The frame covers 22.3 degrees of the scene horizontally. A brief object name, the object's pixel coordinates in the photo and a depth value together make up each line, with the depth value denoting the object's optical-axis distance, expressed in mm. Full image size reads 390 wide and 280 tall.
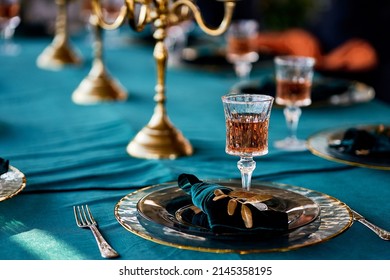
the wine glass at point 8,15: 2624
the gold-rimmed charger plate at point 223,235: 1294
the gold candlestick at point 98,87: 2244
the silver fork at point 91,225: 1307
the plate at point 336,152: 1641
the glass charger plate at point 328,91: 2139
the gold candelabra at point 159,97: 1704
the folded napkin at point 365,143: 1672
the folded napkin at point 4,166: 1549
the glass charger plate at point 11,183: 1485
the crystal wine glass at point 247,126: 1477
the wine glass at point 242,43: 2435
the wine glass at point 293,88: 1845
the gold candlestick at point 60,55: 2772
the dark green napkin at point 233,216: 1313
